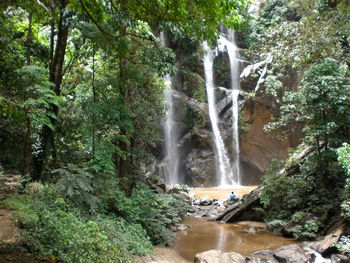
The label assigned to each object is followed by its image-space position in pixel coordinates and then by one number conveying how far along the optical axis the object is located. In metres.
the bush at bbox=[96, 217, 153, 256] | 5.31
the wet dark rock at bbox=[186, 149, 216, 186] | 21.69
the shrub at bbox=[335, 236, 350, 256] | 6.14
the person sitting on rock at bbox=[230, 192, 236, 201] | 13.42
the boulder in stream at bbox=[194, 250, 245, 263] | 5.73
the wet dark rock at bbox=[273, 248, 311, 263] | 6.11
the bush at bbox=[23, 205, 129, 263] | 3.79
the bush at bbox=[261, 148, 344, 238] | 8.35
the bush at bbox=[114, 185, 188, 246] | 6.71
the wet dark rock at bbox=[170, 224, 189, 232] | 9.16
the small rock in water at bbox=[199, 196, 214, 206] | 14.36
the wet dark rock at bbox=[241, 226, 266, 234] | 9.12
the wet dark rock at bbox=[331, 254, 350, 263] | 6.14
